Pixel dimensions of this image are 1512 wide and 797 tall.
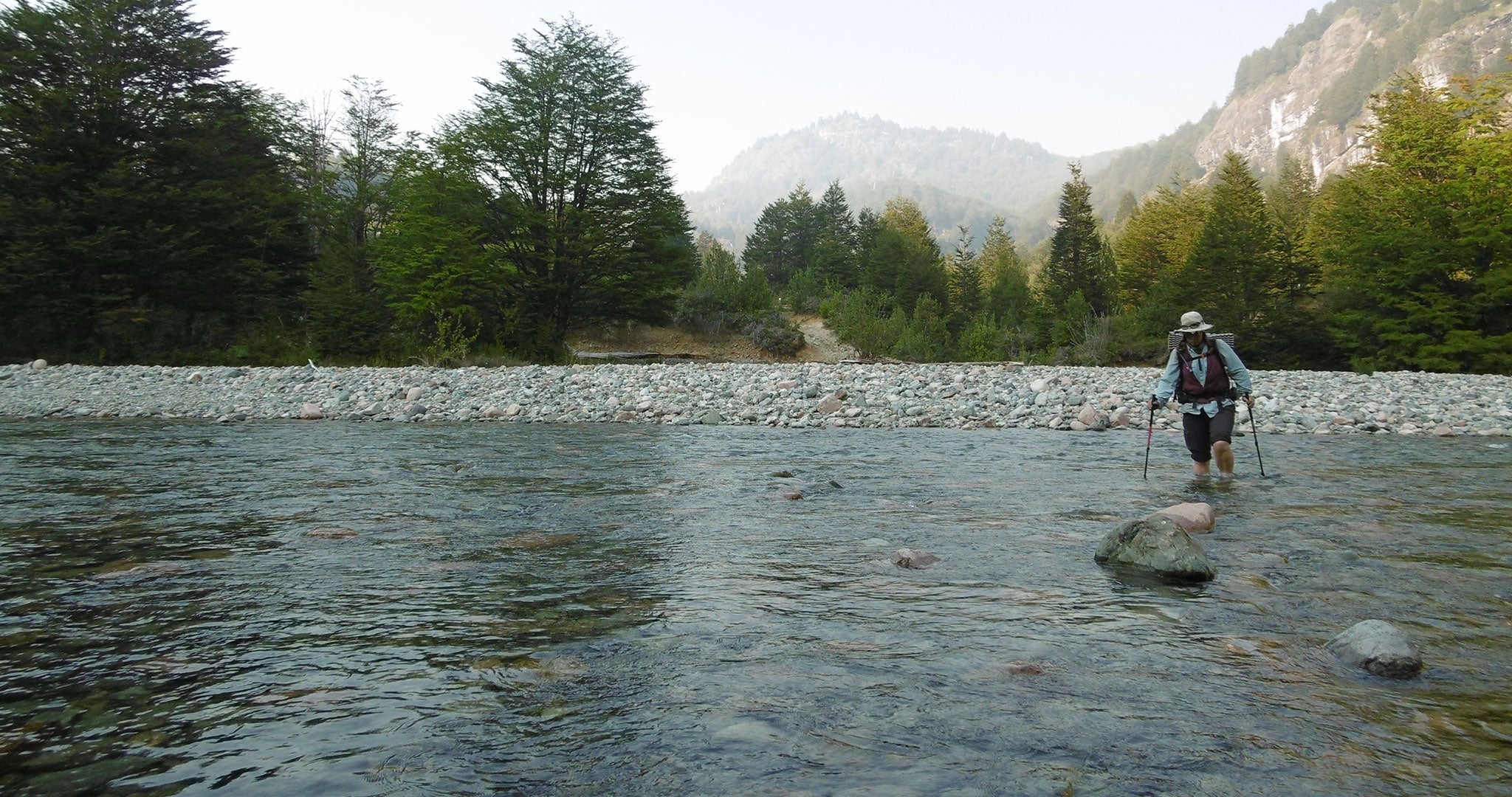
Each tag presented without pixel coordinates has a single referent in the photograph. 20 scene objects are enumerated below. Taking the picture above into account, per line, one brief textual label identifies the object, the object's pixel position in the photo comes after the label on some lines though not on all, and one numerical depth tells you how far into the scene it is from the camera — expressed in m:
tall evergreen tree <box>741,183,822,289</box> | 62.00
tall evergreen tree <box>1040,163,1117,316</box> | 44.03
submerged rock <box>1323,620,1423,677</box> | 2.63
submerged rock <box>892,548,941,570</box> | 4.18
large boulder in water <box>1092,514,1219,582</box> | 3.86
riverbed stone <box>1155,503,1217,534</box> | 4.98
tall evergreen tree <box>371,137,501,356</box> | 22.06
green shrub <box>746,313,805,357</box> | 33.03
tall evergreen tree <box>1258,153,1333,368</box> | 25.67
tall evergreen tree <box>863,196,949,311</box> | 49.44
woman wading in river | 7.32
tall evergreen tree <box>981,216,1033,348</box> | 37.41
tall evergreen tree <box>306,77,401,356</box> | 22.95
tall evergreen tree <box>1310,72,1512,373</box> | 21.91
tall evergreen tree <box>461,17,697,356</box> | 25.30
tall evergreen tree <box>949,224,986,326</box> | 48.19
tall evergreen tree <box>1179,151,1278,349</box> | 26.33
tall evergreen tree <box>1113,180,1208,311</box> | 47.09
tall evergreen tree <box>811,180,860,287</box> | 55.09
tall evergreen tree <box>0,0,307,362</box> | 21.77
